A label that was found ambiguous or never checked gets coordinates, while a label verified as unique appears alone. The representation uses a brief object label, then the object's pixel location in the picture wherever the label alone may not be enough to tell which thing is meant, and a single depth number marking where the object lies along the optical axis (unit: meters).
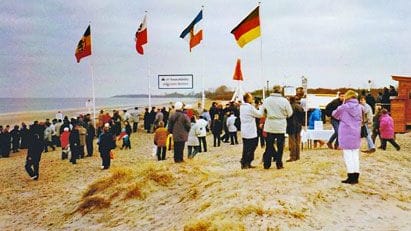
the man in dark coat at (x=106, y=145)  18.53
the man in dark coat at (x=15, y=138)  27.95
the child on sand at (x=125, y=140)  25.08
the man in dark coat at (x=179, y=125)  14.55
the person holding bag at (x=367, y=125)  14.89
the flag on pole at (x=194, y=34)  27.42
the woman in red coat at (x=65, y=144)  22.52
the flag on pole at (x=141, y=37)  28.75
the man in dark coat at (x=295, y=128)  13.33
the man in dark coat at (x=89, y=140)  22.98
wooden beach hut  23.38
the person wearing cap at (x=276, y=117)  11.37
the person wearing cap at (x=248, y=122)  11.91
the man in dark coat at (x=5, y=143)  26.83
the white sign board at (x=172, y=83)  24.80
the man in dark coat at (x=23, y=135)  26.64
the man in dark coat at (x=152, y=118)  32.31
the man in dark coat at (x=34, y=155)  18.28
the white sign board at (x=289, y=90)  26.95
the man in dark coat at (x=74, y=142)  21.14
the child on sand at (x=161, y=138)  18.05
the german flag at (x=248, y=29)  18.83
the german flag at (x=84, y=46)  29.25
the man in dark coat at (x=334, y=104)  14.20
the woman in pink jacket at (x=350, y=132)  10.27
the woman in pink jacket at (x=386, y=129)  17.20
